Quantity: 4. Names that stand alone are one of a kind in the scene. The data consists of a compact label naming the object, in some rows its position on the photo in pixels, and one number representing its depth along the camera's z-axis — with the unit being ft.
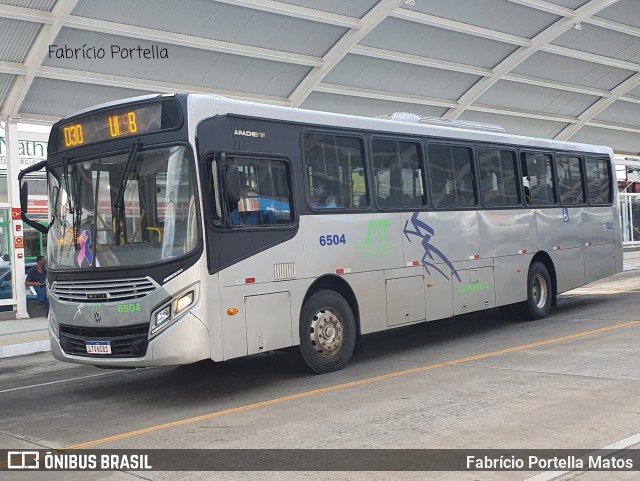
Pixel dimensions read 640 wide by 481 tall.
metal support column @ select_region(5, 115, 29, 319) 60.54
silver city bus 26.73
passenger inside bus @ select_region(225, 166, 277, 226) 27.24
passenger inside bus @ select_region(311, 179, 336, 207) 31.68
